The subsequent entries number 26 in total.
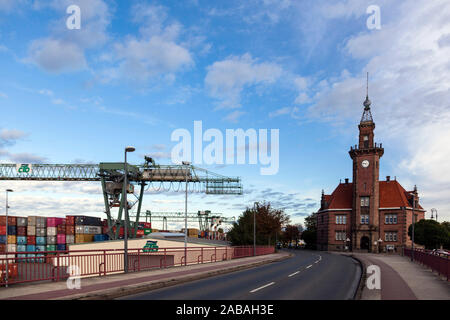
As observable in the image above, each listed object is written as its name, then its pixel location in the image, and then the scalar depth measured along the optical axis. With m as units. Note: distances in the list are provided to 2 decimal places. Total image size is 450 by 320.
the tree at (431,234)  60.19
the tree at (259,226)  52.53
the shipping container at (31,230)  63.84
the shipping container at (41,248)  65.12
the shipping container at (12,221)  61.80
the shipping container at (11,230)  61.25
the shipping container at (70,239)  65.44
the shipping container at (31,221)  64.44
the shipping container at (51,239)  65.19
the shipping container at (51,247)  65.32
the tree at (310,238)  103.00
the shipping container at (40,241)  64.81
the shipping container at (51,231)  65.56
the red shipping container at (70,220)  66.69
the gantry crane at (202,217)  109.60
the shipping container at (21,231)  62.91
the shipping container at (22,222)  63.62
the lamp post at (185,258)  25.46
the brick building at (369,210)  74.62
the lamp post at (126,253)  18.86
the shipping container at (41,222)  65.31
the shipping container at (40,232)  64.94
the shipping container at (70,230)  65.88
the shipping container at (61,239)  66.00
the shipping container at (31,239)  63.56
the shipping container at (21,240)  62.72
